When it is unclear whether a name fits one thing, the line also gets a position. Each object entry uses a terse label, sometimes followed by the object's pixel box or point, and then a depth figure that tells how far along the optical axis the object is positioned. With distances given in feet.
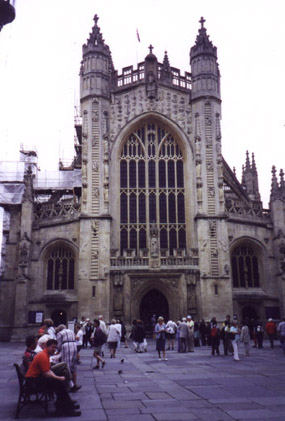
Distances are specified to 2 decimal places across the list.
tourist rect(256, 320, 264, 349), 71.77
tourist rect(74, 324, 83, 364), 53.52
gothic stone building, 97.25
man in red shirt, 24.55
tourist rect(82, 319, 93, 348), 74.54
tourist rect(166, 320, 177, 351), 72.53
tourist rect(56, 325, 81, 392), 31.73
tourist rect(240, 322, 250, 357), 58.03
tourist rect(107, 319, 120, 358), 55.06
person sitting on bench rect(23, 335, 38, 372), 29.58
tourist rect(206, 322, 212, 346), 78.30
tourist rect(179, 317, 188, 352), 63.36
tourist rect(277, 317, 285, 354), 60.85
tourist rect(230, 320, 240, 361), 53.19
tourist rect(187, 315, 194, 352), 64.76
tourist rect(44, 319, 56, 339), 39.81
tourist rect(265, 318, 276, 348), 71.49
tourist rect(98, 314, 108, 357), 51.70
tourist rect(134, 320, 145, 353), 63.16
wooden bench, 24.91
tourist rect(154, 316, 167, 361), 54.77
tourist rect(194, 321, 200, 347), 77.71
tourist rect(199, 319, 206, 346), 80.59
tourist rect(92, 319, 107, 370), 46.72
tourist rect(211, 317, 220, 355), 60.03
